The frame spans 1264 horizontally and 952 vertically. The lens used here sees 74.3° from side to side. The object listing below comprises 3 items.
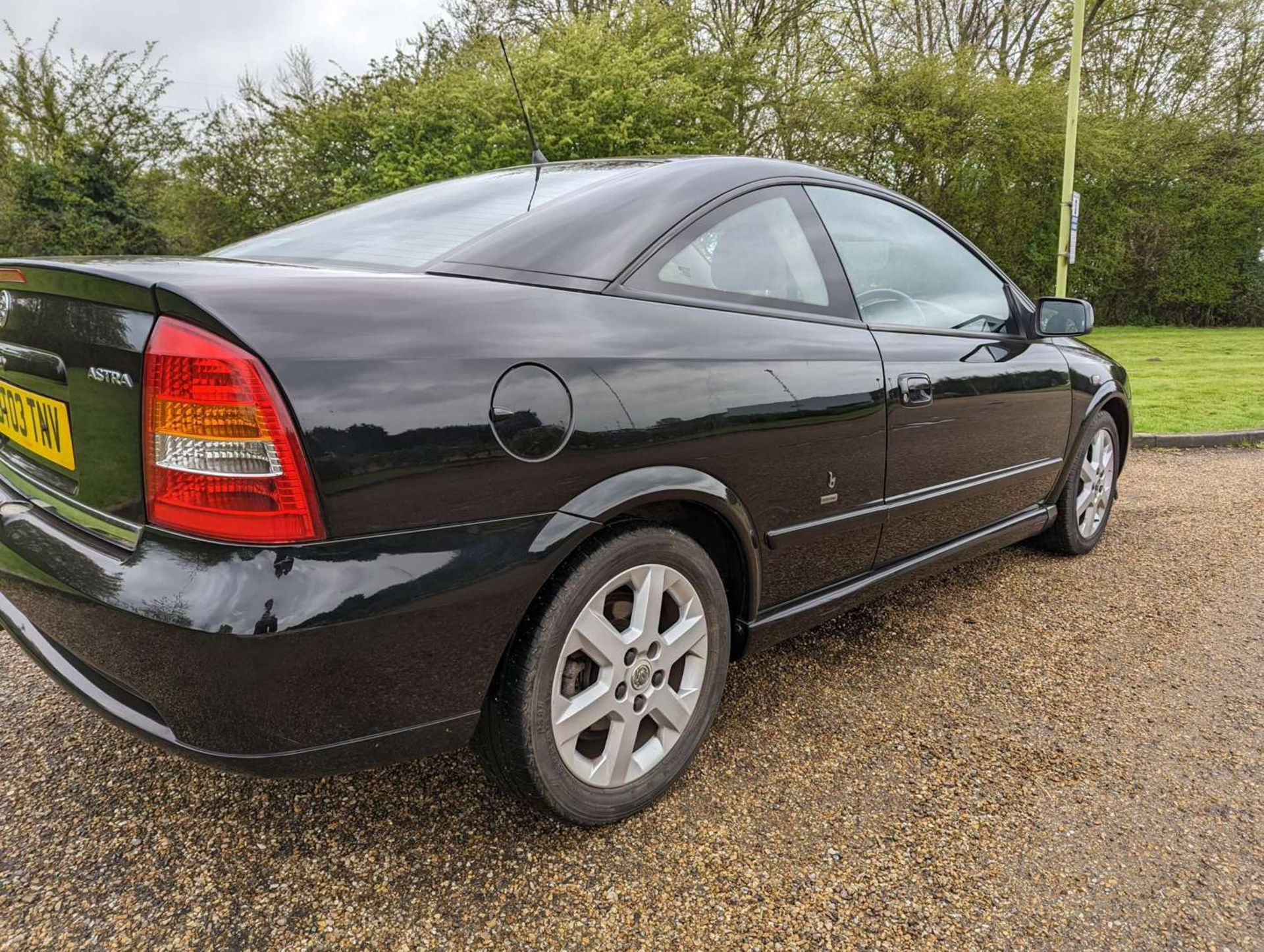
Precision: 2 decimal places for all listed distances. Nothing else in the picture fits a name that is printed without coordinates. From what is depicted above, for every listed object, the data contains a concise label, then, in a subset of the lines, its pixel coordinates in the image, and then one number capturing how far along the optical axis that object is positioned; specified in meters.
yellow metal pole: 10.72
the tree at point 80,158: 18.50
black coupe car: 1.35
